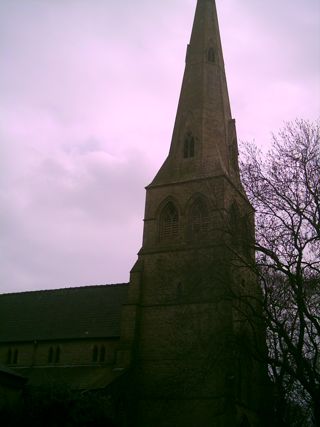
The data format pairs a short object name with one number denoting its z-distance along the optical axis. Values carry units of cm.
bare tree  1873
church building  2539
